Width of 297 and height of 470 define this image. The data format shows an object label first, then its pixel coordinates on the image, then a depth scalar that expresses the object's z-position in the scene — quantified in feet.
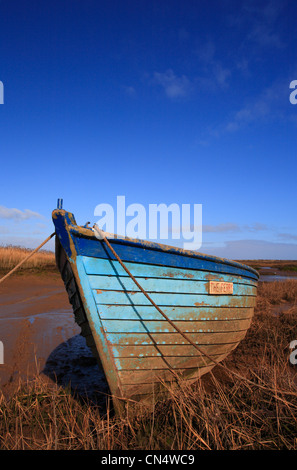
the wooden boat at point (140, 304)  10.16
